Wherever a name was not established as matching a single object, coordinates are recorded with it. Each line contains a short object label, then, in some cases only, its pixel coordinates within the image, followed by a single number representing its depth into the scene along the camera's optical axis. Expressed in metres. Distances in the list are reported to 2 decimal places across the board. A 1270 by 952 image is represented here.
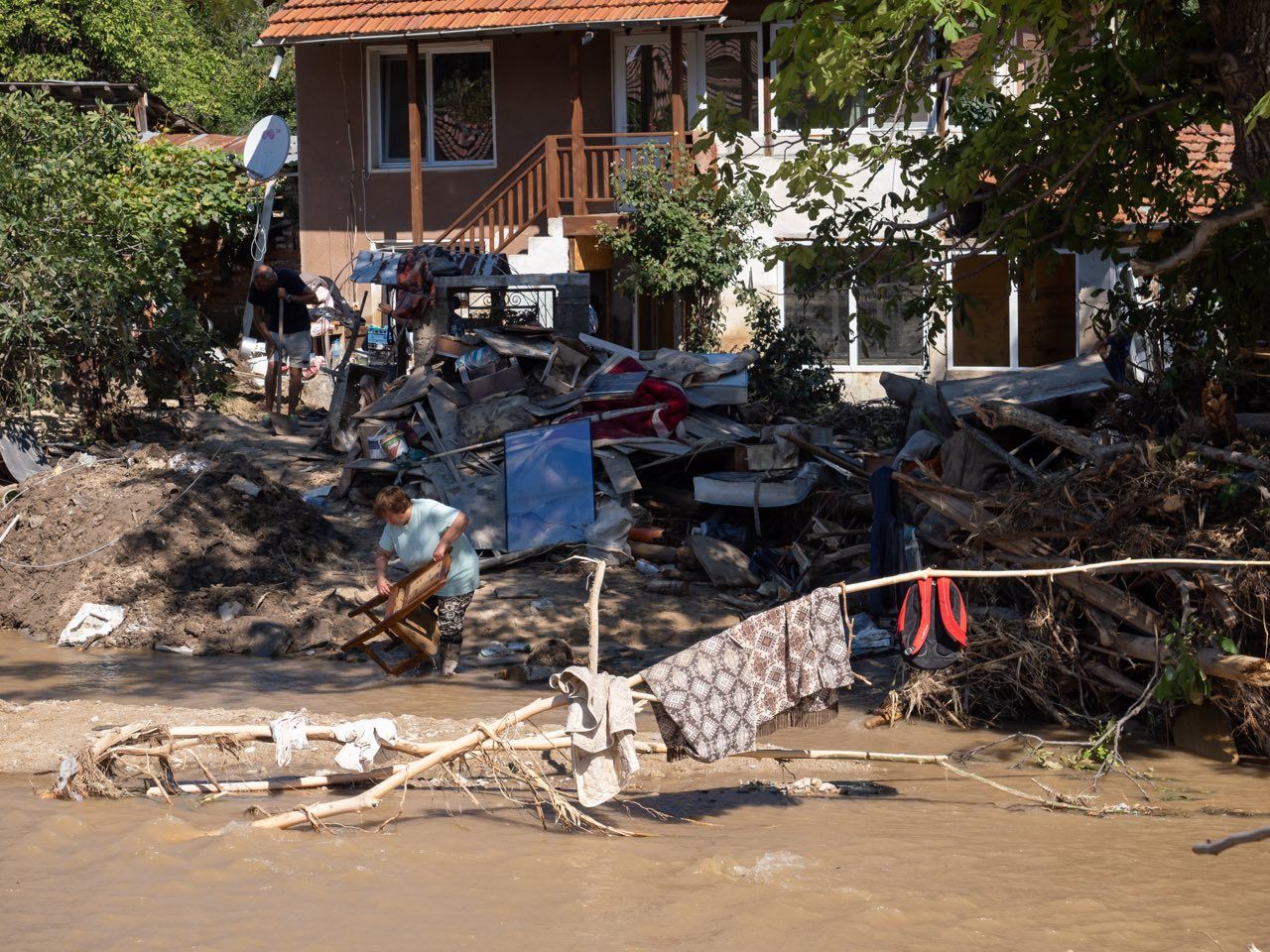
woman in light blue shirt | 17.41
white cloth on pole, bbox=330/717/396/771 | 12.10
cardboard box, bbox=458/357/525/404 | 25.08
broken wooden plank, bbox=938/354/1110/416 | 21.09
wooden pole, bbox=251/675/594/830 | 11.34
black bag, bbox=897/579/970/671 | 13.25
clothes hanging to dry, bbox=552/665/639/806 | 11.21
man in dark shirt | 29.78
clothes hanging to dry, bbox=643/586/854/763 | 11.95
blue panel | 22.92
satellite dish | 35.28
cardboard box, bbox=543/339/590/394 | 25.39
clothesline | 11.18
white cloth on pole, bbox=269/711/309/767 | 12.04
